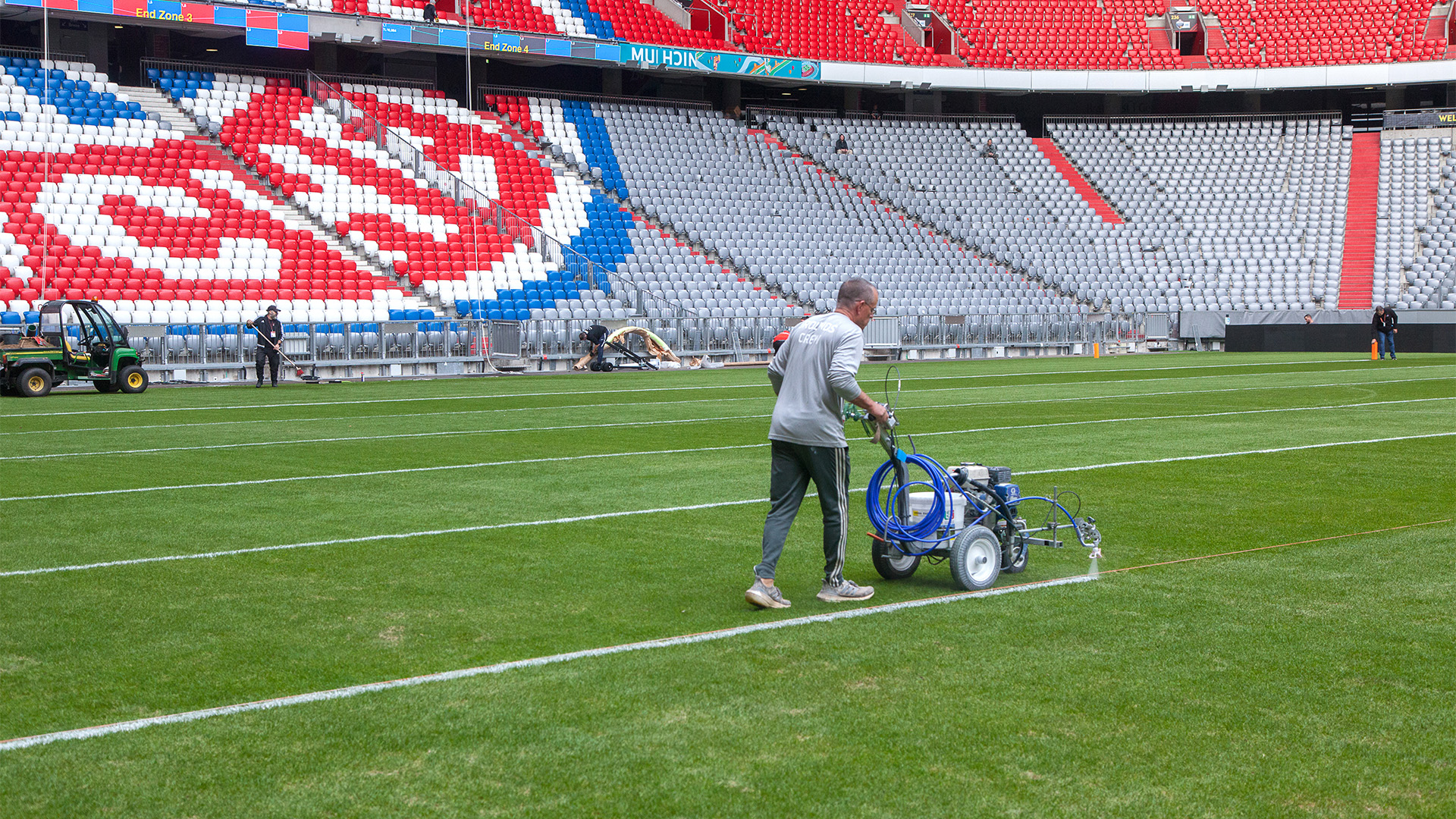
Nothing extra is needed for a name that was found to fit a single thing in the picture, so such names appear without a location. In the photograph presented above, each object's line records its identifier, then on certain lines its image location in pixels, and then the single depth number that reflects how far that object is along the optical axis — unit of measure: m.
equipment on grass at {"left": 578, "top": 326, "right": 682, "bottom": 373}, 34.88
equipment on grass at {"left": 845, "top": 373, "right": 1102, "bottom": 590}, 8.14
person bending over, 34.22
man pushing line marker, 7.68
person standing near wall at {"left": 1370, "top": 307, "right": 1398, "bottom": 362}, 38.09
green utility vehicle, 25.03
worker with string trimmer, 28.30
